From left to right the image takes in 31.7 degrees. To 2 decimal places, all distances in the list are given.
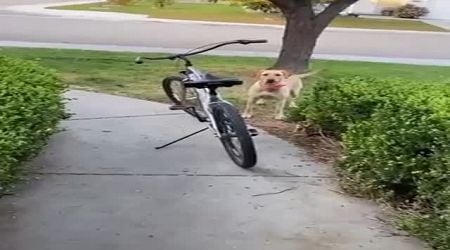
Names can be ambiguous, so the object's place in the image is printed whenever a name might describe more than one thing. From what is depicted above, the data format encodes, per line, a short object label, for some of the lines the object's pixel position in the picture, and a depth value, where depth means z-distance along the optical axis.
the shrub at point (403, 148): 4.27
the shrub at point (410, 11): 26.83
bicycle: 5.60
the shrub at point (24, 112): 4.42
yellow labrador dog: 7.19
